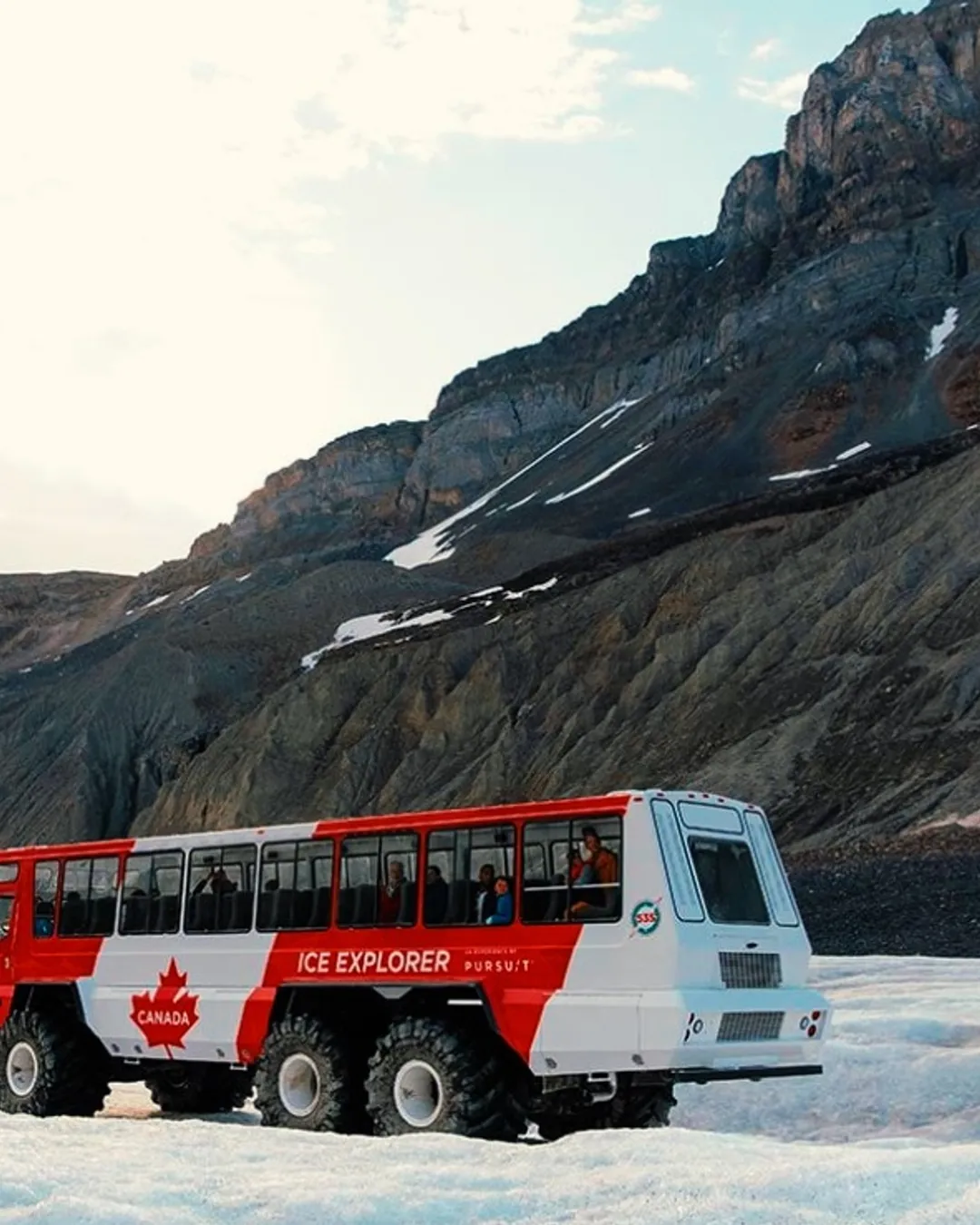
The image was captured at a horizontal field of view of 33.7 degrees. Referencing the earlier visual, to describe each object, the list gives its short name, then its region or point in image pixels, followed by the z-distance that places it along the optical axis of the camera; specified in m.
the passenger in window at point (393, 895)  14.84
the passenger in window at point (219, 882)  16.23
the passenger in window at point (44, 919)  18.33
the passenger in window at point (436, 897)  14.46
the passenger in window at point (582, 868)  13.62
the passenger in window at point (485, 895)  14.15
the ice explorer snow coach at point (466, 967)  13.24
